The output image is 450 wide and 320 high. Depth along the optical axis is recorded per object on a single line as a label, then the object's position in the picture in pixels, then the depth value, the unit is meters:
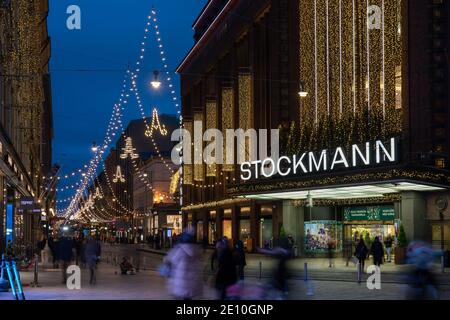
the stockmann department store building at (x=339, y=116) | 43.88
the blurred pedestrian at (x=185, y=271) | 15.73
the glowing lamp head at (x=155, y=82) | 33.12
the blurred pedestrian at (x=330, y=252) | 42.48
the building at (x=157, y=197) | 112.38
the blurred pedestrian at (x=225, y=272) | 18.42
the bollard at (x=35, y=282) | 28.42
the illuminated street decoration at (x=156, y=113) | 64.35
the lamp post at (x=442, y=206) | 43.12
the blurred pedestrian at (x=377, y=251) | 36.50
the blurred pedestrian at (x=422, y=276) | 16.48
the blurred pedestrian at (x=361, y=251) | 36.47
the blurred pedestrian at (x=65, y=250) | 32.91
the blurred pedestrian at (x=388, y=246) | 46.31
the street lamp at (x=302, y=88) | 39.88
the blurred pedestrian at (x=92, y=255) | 30.97
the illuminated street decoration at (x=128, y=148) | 93.25
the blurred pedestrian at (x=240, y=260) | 28.99
